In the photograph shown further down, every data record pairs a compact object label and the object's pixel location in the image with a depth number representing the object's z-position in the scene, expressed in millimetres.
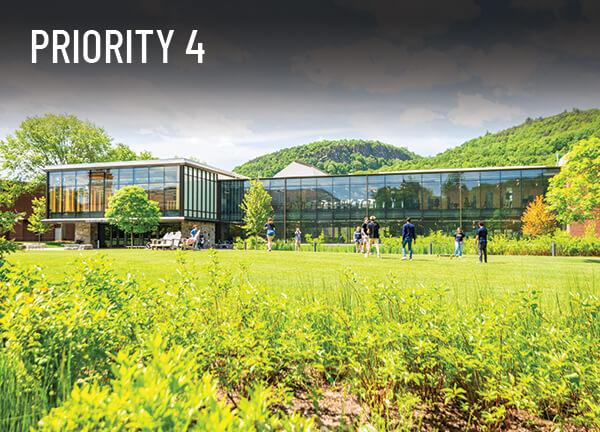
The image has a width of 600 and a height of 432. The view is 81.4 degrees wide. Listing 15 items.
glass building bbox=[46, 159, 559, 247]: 38500
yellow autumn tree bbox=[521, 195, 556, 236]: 29516
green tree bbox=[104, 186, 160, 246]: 34062
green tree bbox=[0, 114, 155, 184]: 49969
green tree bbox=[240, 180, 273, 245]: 37812
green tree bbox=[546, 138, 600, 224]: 19312
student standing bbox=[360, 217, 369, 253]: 18875
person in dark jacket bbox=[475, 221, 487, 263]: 15734
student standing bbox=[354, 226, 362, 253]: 22981
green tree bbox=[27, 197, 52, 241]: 47250
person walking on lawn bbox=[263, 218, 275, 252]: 23133
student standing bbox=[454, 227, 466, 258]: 18866
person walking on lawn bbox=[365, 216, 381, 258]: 18234
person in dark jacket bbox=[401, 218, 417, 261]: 16880
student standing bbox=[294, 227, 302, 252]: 25219
